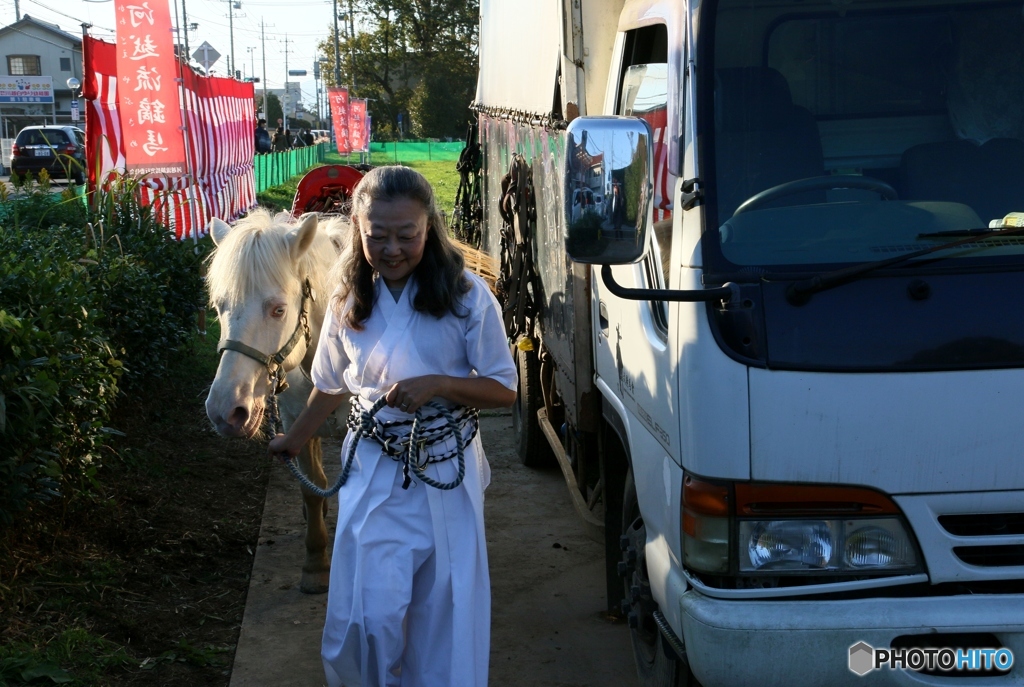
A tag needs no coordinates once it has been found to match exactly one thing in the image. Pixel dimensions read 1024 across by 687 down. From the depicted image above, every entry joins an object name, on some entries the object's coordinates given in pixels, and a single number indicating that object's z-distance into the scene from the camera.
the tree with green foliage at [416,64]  54.56
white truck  2.23
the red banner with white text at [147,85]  8.81
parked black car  28.64
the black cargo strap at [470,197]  9.18
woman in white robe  2.93
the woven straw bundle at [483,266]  6.88
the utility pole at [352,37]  62.03
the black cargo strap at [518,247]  5.22
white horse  3.52
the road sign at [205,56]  17.42
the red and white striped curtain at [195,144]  8.55
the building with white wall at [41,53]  74.38
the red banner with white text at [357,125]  33.31
